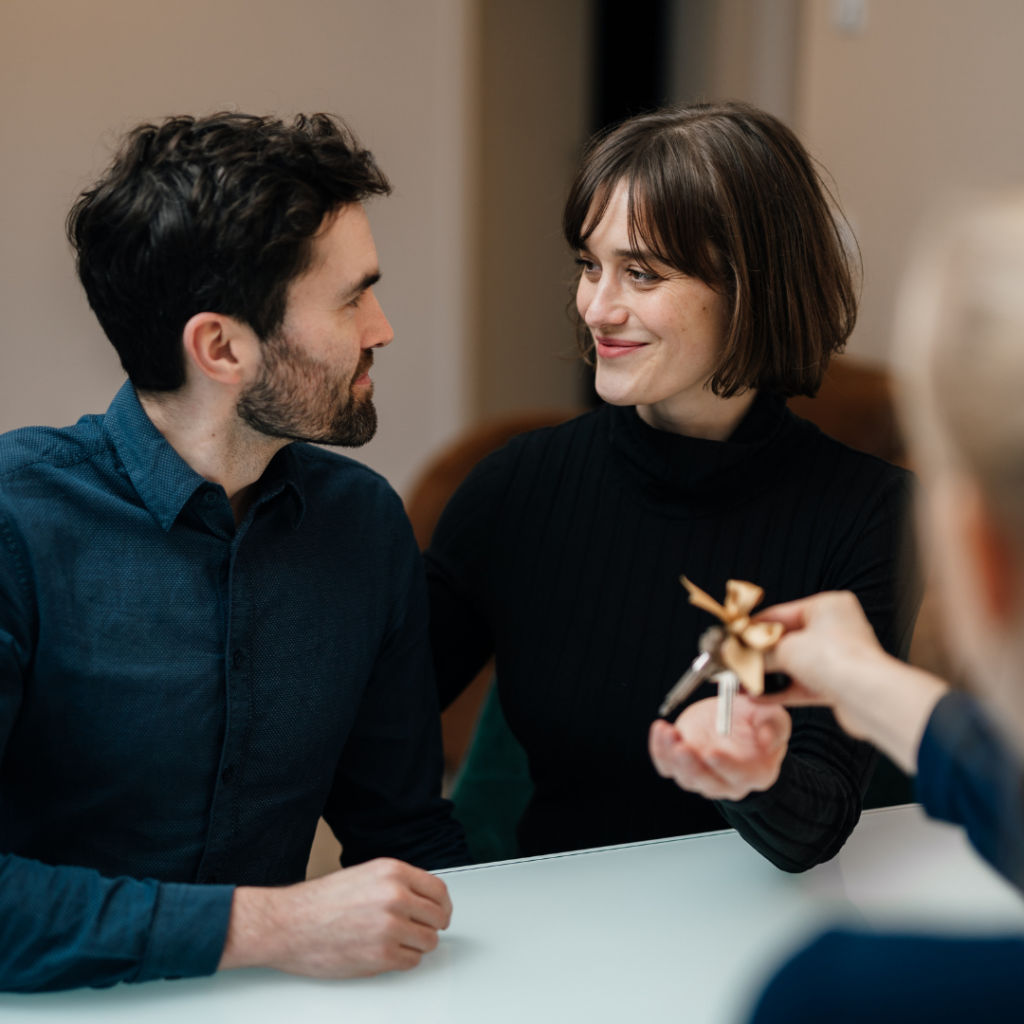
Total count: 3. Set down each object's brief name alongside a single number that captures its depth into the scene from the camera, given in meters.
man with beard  1.05
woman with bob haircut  1.26
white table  0.87
